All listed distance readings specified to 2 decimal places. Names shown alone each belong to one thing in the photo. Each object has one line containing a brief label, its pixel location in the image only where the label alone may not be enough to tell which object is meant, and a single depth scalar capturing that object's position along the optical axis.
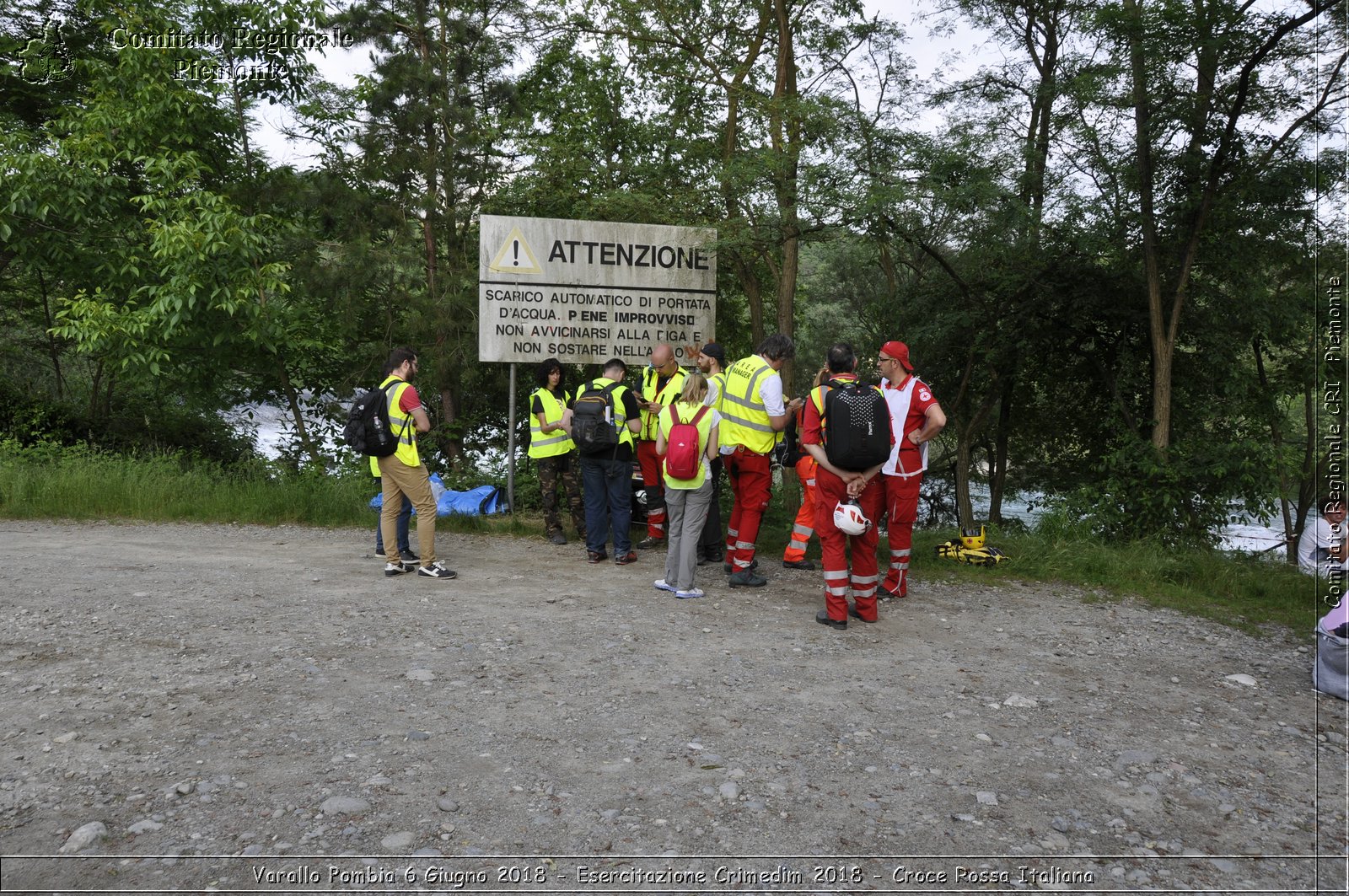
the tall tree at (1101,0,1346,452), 8.00
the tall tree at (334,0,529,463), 11.27
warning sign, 9.82
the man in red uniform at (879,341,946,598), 6.82
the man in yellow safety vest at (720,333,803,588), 7.22
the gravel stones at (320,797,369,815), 3.43
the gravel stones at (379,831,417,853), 3.18
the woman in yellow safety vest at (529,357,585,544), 8.69
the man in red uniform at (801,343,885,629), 6.14
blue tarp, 9.91
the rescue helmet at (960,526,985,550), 8.15
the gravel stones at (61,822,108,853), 3.11
